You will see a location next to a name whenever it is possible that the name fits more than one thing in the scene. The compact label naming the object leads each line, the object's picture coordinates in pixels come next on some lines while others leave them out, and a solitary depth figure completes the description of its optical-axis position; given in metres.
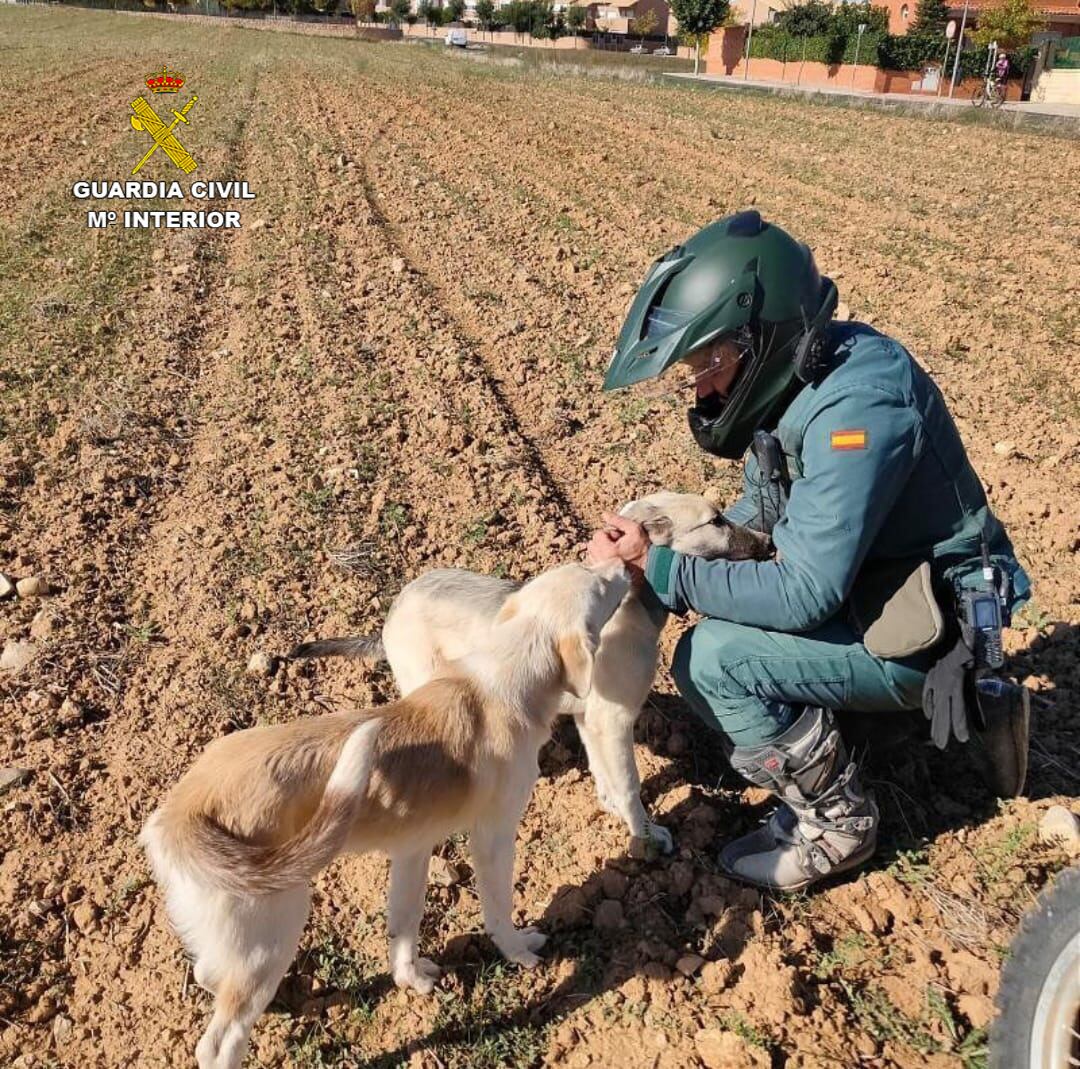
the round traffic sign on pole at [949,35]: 43.49
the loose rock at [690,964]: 3.07
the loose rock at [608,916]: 3.29
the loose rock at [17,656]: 4.34
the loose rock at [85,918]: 3.25
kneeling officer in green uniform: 2.89
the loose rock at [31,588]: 4.73
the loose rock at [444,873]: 3.46
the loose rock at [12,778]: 3.73
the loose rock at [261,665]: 4.30
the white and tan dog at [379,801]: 2.44
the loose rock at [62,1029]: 2.94
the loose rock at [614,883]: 3.39
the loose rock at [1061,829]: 3.39
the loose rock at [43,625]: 4.49
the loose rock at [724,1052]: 2.73
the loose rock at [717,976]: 3.00
